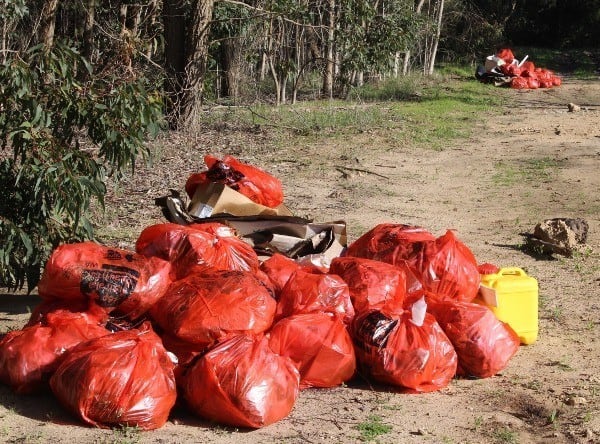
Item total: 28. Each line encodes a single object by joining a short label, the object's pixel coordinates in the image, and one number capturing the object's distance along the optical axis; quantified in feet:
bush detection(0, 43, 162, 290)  18.63
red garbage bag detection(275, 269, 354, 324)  17.15
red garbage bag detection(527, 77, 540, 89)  72.21
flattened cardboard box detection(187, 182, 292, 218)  23.31
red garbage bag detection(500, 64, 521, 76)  73.05
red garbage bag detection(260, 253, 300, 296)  18.42
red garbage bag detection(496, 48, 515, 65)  74.71
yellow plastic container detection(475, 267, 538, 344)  18.83
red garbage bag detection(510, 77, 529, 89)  71.72
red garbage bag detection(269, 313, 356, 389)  16.30
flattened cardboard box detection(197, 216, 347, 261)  21.71
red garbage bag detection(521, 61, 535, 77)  73.56
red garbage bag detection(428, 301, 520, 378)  17.21
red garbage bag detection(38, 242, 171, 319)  16.31
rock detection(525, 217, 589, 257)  25.96
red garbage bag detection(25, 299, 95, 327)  16.46
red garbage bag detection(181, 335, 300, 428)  14.66
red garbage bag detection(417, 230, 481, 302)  18.72
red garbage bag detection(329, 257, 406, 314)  17.72
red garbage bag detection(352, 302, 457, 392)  16.38
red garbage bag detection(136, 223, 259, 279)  17.93
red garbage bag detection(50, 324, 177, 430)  14.40
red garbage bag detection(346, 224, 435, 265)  19.39
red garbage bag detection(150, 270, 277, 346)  15.74
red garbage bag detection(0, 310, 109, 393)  15.61
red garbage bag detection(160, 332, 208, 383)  15.64
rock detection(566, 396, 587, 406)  16.24
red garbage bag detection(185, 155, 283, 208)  24.40
